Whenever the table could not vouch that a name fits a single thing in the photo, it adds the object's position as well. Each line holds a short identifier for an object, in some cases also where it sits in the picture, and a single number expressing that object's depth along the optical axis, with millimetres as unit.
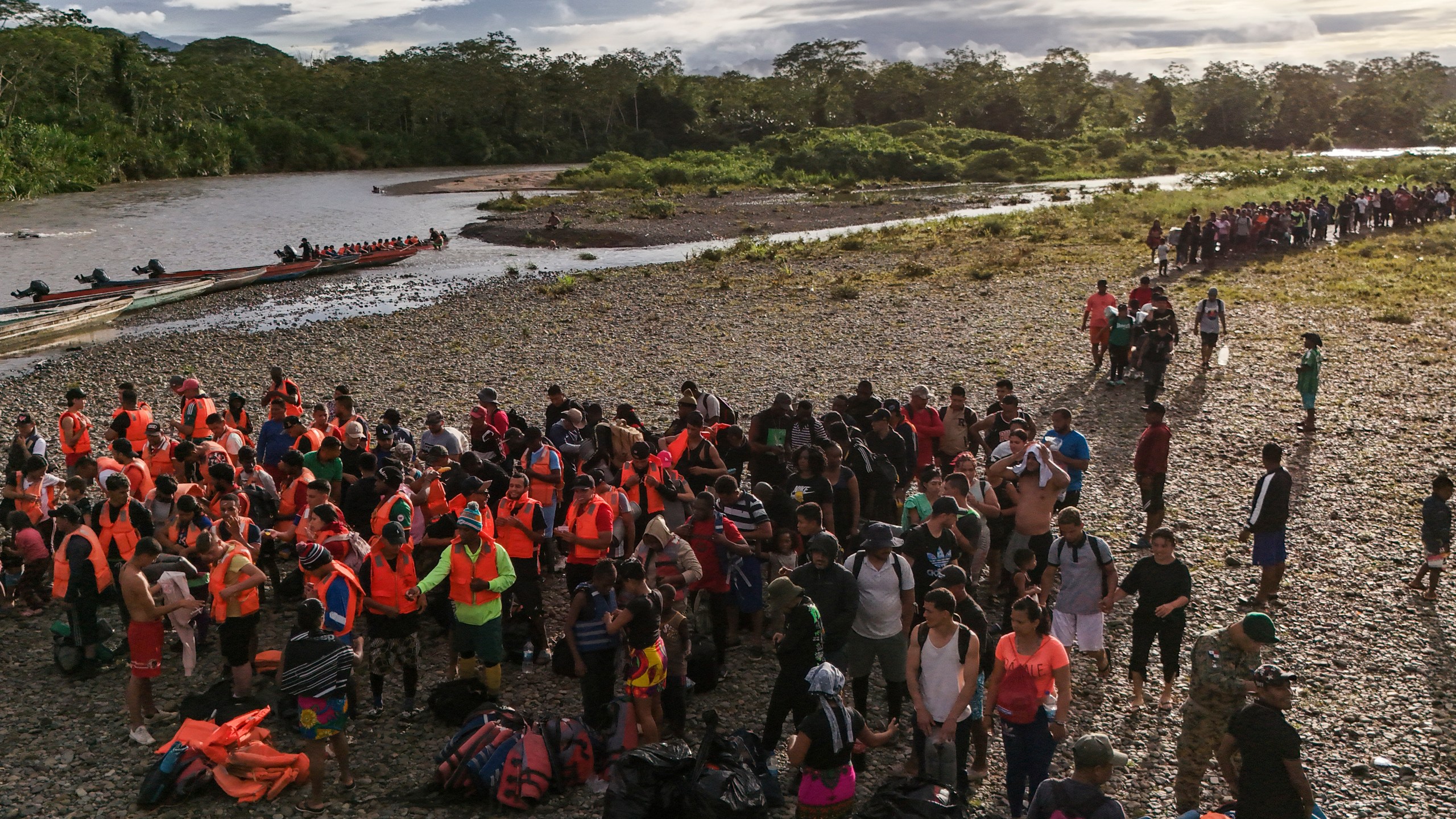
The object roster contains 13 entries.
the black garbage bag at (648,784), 5793
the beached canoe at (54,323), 24547
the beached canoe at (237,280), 32500
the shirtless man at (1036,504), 8633
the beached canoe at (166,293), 29578
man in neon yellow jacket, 7230
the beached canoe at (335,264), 35906
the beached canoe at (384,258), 37531
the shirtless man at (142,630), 7094
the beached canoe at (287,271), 34375
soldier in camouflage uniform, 5867
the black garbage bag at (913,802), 5617
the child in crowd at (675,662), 6996
